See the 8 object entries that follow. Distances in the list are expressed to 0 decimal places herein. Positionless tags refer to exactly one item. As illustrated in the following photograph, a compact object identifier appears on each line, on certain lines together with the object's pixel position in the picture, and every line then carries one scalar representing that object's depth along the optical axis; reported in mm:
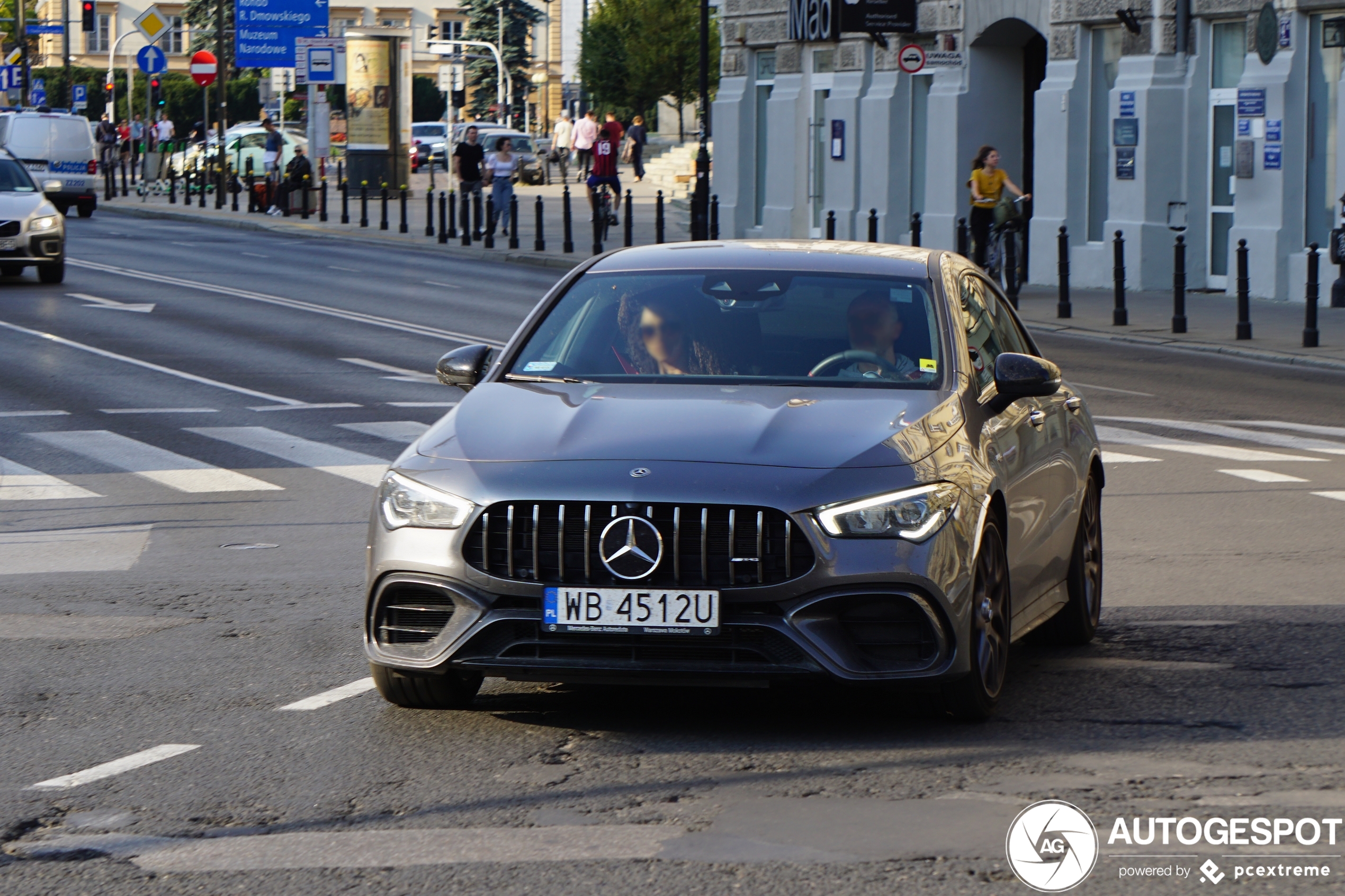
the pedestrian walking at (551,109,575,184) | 63125
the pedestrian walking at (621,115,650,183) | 62938
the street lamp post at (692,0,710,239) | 36031
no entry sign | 56281
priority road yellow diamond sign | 59844
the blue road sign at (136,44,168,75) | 64812
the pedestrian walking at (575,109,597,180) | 51938
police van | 47250
